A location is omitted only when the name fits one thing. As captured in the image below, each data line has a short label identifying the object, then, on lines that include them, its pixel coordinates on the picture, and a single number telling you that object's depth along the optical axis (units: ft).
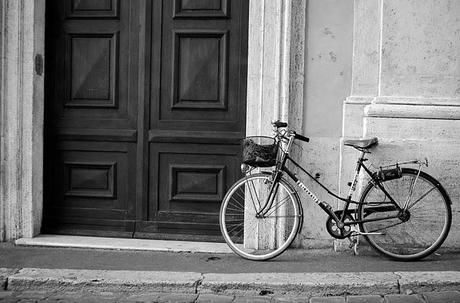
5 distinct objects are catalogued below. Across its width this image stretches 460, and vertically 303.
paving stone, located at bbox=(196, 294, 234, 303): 15.57
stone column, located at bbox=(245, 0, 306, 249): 19.36
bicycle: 18.43
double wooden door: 20.70
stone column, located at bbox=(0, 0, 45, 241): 20.21
